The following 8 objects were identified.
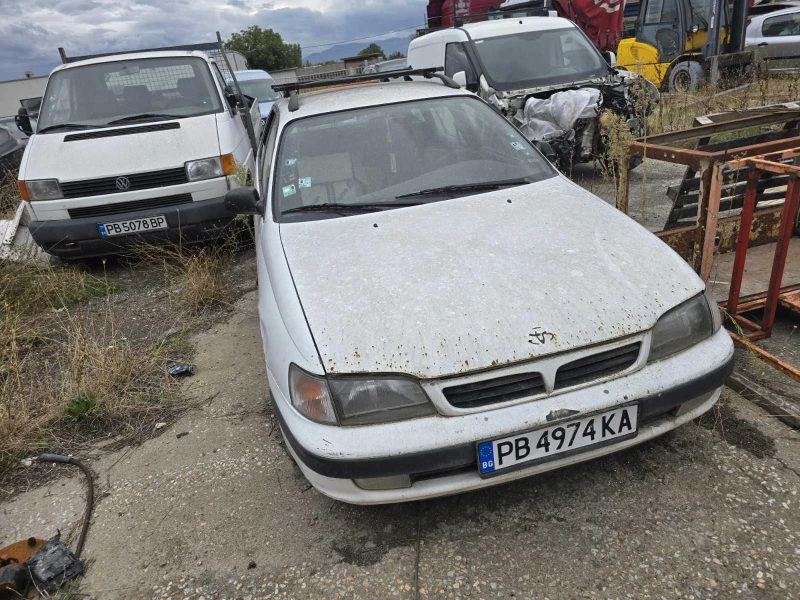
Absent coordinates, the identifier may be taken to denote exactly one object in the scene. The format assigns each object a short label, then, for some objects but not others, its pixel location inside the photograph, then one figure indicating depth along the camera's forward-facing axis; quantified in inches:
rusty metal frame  102.0
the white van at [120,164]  188.7
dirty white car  72.5
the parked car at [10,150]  352.7
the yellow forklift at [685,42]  443.5
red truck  487.8
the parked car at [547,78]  246.2
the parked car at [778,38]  481.1
